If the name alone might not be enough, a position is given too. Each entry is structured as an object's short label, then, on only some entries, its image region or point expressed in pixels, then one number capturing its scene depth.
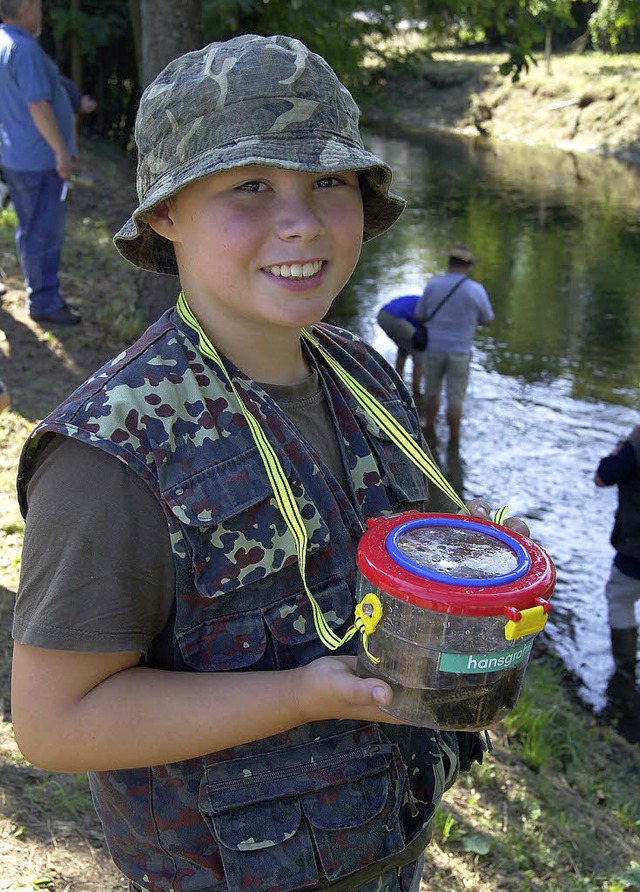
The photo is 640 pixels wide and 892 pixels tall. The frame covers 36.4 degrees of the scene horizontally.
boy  1.39
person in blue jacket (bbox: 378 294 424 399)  8.46
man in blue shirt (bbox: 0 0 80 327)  6.70
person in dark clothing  5.24
